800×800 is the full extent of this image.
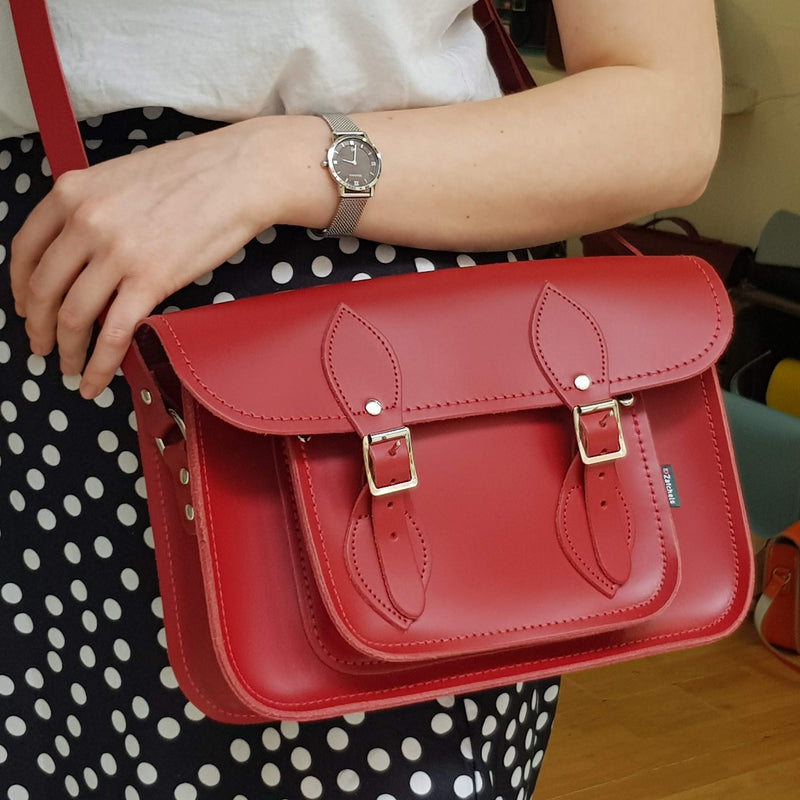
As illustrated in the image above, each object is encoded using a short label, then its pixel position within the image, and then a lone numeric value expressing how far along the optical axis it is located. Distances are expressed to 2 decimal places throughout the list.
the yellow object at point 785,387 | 2.29
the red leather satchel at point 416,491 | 0.53
